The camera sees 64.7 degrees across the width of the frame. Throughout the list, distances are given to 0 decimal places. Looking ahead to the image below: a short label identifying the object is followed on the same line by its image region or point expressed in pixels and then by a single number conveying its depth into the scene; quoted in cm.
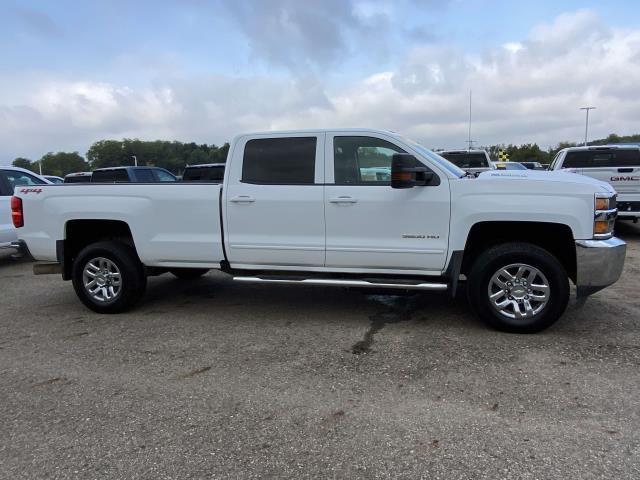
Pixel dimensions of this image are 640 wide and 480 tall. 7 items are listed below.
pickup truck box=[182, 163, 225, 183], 1308
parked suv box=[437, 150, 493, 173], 1304
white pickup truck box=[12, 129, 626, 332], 466
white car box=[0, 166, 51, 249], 880
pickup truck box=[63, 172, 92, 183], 1738
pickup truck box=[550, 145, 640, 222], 1009
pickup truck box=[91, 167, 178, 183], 1491
